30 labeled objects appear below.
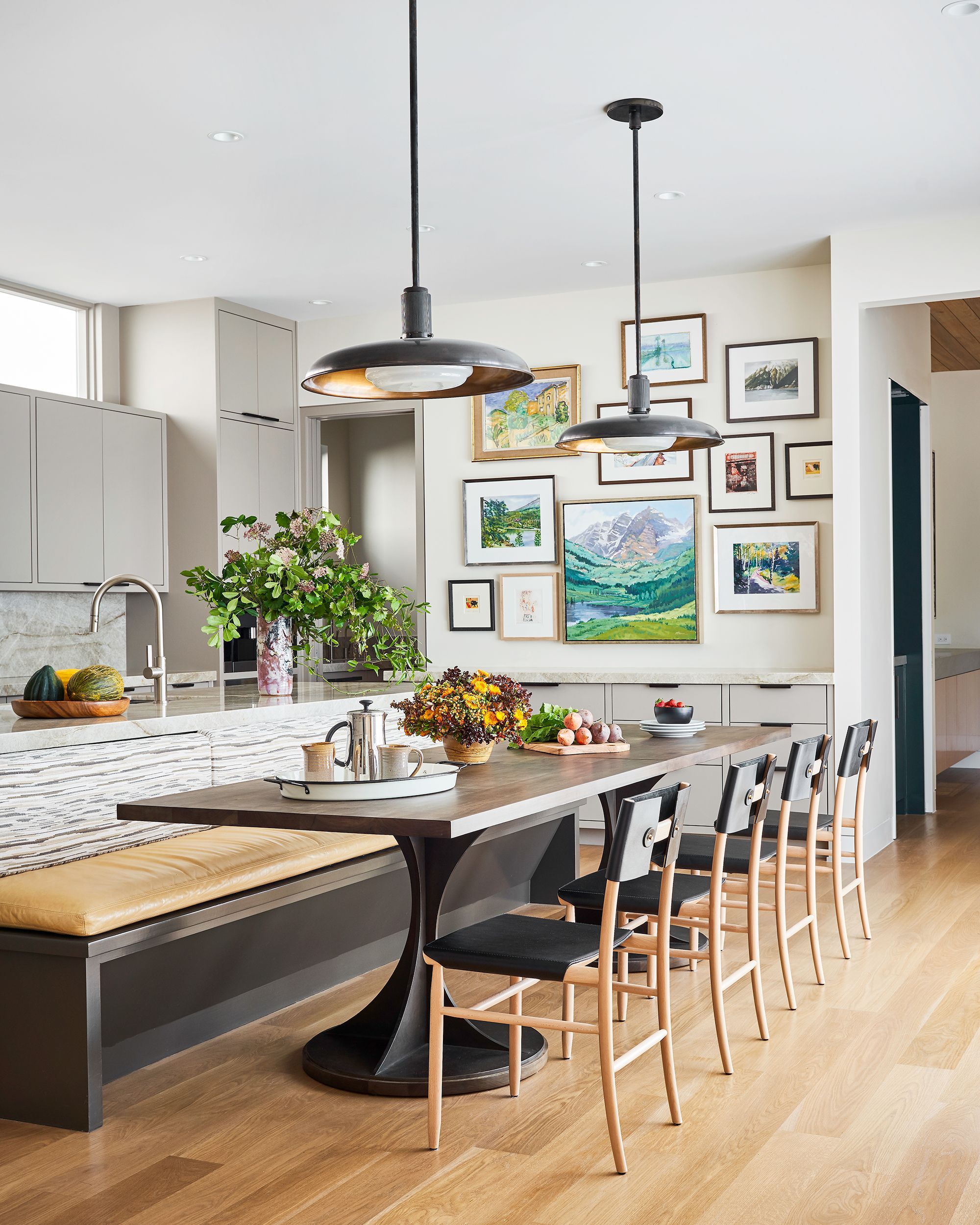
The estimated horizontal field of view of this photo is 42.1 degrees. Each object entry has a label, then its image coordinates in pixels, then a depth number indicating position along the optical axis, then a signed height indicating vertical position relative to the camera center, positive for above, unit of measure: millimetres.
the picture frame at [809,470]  6203 +699
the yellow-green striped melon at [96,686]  3525 -169
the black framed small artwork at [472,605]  6945 +78
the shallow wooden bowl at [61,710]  3484 -232
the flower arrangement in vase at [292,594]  4172 +89
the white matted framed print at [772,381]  6242 +1156
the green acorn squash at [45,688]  3490 -171
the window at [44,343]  6457 +1485
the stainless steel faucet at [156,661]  3920 -119
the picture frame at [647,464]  6500 +782
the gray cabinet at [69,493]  6176 +655
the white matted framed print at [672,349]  6465 +1363
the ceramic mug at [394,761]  3061 -342
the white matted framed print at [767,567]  6238 +229
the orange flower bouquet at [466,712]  3381 -250
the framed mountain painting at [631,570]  6512 +240
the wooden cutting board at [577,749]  3717 -389
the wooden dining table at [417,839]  2645 -532
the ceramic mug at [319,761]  3025 -334
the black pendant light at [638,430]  3959 +584
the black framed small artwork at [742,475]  6320 +698
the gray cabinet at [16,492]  5965 +633
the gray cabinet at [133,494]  6547 +680
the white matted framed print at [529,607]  6812 +59
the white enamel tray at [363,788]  2793 -373
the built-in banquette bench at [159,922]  2832 -744
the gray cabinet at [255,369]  6816 +1400
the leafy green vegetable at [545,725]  3896 -333
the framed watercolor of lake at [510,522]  6820 +522
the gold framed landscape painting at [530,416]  6754 +1084
